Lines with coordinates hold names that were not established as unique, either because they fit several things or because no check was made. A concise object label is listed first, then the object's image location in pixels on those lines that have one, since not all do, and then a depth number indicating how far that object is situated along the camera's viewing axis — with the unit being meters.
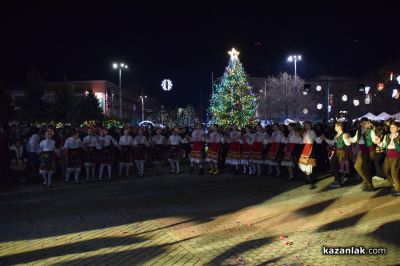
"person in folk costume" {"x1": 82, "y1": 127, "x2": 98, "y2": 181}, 16.30
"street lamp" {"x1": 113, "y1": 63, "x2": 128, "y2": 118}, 39.71
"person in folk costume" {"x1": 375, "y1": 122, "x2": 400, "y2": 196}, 11.18
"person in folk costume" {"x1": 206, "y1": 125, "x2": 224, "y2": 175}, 17.48
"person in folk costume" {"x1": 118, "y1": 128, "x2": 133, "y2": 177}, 17.11
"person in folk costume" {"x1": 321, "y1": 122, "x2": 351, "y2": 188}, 12.80
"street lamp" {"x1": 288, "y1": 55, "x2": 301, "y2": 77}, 42.67
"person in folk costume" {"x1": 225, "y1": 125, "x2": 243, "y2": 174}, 17.23
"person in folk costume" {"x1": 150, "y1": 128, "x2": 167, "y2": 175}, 17.91
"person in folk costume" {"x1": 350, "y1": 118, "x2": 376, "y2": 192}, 12.22
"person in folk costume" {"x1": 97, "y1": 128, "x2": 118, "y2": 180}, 16.62
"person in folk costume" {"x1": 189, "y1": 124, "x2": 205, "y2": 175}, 17.53
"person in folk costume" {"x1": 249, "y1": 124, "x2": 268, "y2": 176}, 16.61
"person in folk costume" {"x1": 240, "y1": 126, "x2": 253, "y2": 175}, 16.97
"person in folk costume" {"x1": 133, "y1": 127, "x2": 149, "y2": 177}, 17.36
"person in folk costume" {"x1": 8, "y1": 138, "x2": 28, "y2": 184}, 15.78
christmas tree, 33.03
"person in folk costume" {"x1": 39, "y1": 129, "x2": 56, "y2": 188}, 15.13
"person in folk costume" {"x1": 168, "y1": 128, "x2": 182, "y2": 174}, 17.92
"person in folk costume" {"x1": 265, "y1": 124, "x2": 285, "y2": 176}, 16.03
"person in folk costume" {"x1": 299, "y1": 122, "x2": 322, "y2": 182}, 14.06
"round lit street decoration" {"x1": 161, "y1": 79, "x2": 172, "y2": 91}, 34.09
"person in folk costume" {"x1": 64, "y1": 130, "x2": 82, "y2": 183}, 15.86
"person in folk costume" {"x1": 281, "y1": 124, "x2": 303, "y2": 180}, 14.96
